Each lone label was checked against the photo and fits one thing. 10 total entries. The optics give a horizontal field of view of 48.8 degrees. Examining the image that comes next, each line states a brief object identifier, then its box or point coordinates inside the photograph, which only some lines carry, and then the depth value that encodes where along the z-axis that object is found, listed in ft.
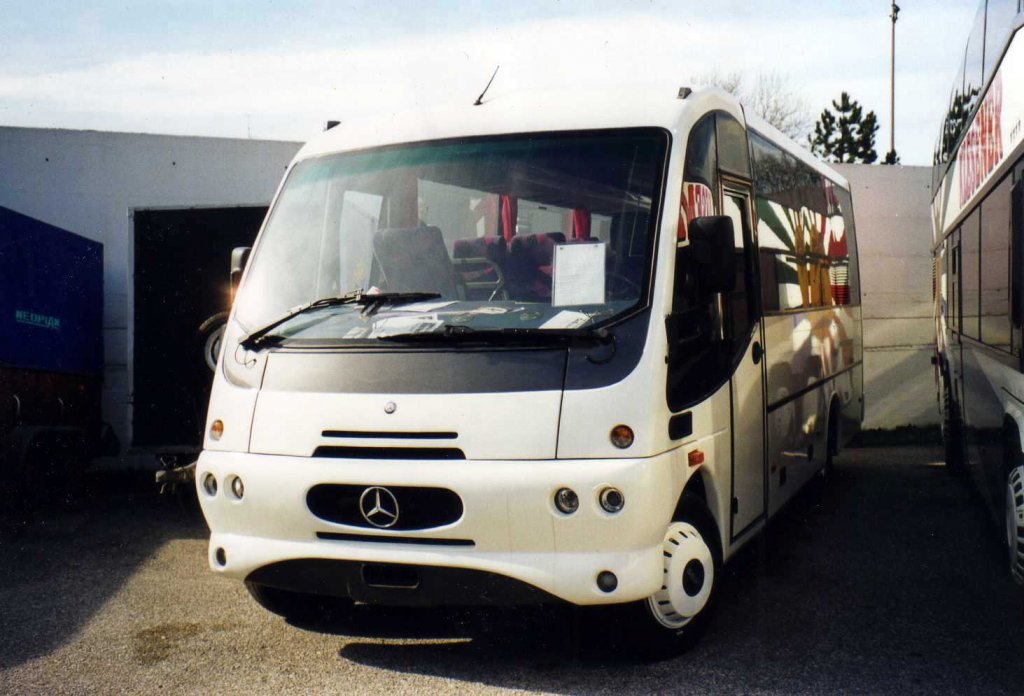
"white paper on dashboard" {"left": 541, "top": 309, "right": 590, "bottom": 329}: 15.89
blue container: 30.76
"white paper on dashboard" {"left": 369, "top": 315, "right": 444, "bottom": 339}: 16.37
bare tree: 140.77
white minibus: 15.21
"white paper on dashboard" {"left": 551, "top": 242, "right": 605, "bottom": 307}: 16.37
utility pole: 172.98
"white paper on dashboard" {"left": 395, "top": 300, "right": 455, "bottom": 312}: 16.88
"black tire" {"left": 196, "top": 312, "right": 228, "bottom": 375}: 27.89
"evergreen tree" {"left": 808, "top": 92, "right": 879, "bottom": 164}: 202.39
